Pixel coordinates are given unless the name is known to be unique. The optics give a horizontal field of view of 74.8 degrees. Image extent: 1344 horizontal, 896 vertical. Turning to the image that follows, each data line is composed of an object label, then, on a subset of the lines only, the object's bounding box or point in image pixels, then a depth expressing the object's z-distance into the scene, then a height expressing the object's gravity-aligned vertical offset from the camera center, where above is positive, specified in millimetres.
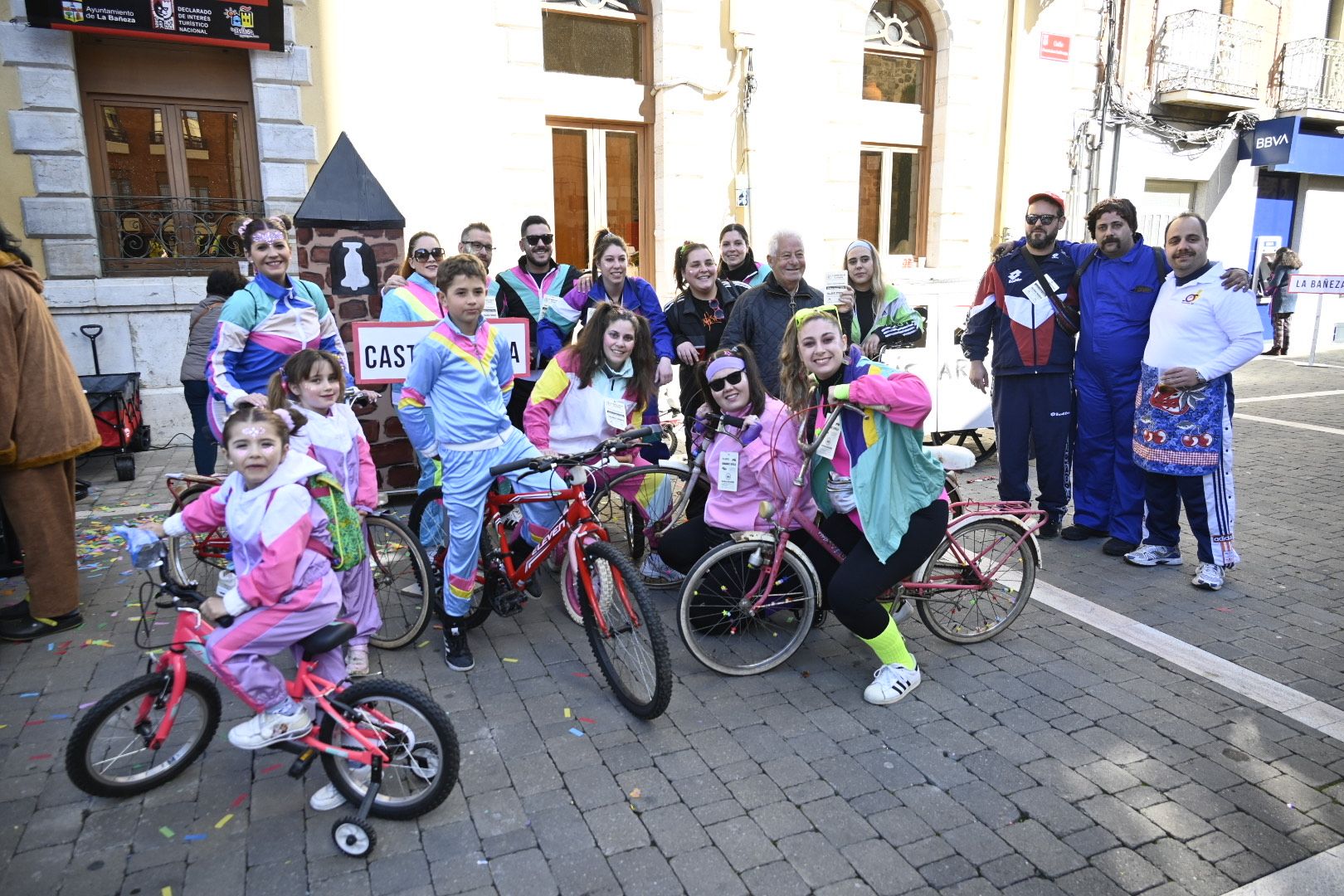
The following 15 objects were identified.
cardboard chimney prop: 5895 +41
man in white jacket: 4844 -730
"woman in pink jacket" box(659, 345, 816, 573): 4117 -914
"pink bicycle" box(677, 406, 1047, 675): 3934 -1526
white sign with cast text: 5383 -559
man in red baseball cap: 5598 -703
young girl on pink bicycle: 2828 -1003
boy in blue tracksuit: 3939 -729
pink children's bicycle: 2854 -1563
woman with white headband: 5242 -337
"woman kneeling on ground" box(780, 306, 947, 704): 3715 -975
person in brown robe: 4211 -897
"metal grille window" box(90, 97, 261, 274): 8742 +734
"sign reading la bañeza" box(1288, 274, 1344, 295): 13672 -521
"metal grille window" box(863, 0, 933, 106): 12039 +2698
